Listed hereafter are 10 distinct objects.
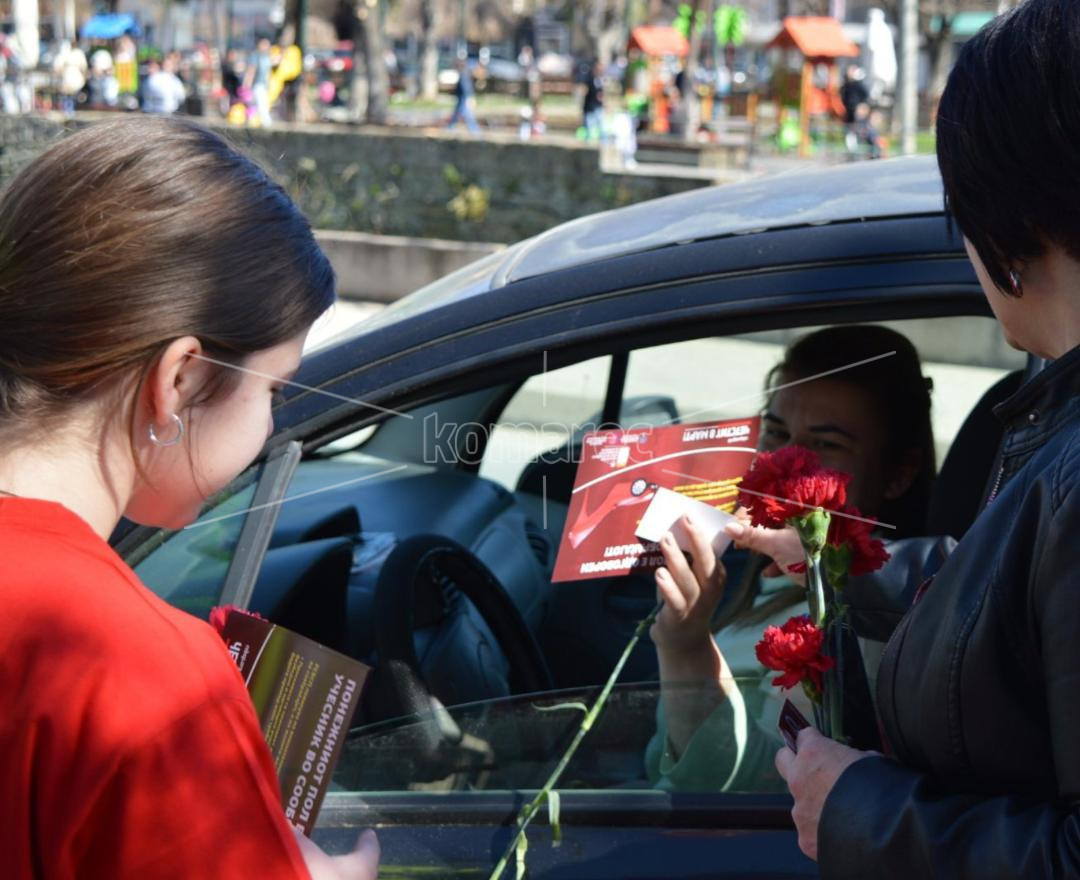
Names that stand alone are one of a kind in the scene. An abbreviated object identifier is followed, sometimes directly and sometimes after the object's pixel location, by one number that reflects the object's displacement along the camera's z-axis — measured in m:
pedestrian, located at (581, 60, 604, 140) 21.41
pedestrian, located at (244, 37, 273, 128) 21.41
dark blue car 1.70
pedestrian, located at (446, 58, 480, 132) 26.17
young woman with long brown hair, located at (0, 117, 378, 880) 0.92
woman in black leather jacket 0.99
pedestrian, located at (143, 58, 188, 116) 19.52
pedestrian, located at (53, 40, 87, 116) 23.64
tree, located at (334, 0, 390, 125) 20.94
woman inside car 1.81
